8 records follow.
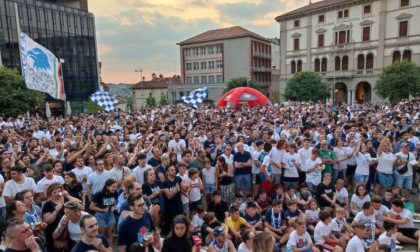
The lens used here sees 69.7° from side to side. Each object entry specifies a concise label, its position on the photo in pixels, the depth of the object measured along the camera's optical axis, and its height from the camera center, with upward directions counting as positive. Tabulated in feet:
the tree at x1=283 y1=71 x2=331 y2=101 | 128.36 +1.35
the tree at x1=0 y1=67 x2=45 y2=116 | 75.15 +0.51
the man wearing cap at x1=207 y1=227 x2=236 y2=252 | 15.48 -7.86
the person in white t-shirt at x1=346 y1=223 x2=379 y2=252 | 16.30 -8.26
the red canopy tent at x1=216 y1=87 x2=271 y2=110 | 70.03 -1.14
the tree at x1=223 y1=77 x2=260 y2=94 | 164.35 +4.93
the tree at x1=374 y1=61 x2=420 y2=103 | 103.96 +2.50
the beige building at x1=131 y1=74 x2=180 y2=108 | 244.57 +3.78
